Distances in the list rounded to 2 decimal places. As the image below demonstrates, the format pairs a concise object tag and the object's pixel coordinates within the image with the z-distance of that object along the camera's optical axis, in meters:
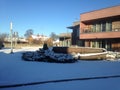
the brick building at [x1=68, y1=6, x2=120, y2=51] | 13.57
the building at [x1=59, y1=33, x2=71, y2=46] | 21.08
